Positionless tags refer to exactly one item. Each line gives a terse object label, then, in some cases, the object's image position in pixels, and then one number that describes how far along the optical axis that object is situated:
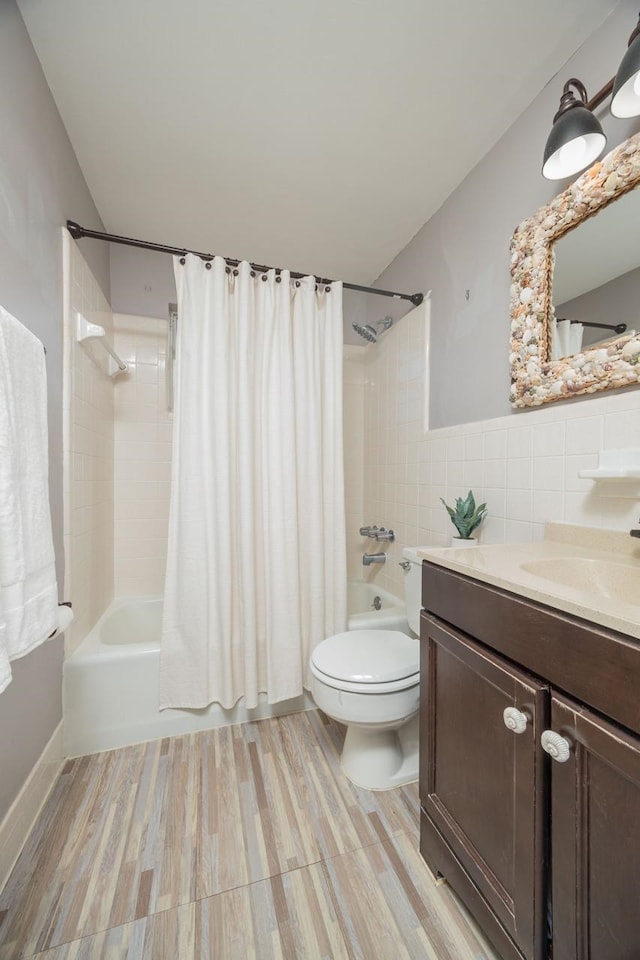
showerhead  2.19
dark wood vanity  0.54
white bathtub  1.43
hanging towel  0.74
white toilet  1.20
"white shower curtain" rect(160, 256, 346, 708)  1.57
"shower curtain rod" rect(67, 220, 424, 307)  1.44
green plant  1.43
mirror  0.97
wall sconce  0.84
